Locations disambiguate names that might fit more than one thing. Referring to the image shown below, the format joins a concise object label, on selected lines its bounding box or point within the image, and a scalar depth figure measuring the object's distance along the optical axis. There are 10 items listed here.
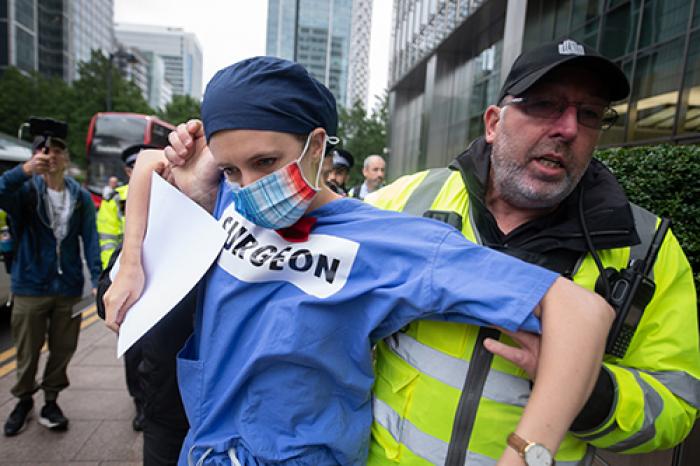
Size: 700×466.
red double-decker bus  16.48
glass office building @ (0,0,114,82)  49.31
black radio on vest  1.15
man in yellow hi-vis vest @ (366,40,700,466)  1.16
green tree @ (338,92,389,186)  34.34
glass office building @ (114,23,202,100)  134.50
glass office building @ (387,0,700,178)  8.04
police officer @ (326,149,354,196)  5.32
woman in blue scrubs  0.95
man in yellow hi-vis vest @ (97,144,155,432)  4.41
